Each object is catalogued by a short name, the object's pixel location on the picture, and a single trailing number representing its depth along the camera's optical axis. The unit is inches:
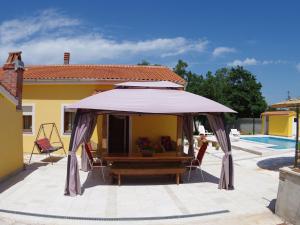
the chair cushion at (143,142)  641.4
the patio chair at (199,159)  474.3
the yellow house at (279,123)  1228.5
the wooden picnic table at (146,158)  437.1
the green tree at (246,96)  1630.2
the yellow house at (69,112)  679.7
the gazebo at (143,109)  390.9
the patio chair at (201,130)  1060.3
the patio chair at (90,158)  460.8
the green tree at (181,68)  1590.8
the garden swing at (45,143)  560.4
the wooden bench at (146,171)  421.7
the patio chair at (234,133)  1131.0
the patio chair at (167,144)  655.1
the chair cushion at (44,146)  560.4
